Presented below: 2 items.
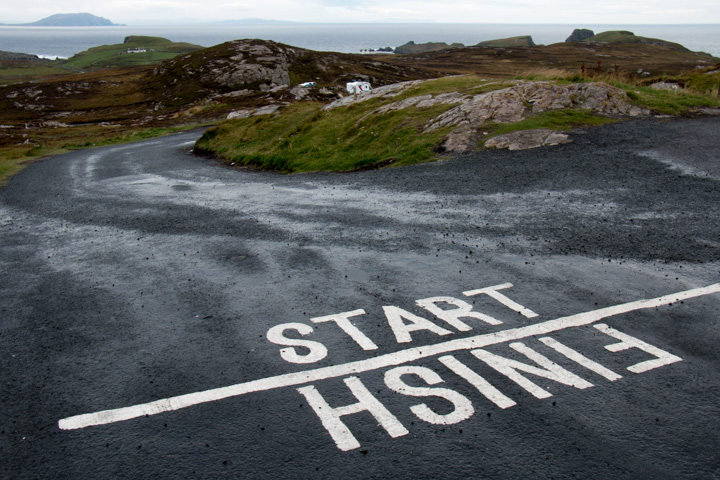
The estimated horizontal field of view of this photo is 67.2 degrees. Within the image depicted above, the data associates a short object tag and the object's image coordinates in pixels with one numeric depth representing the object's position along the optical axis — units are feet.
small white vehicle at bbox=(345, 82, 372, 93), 206.27
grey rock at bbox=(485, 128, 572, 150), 67.05
